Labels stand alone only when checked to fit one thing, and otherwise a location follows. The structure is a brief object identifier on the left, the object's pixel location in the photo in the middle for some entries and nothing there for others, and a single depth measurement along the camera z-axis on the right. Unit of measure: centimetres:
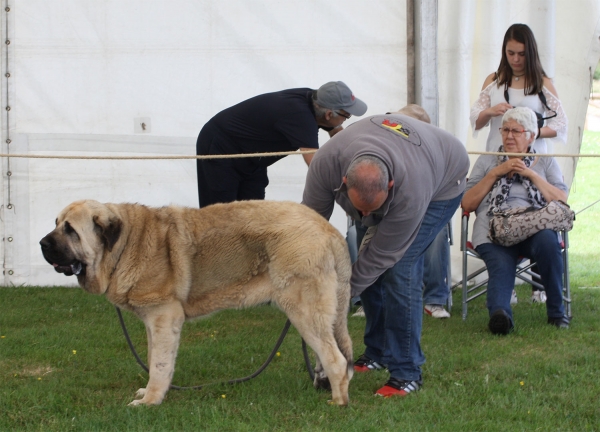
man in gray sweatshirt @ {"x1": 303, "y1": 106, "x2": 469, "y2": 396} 766
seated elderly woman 1141
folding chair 1202
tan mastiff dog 792
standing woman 1260
